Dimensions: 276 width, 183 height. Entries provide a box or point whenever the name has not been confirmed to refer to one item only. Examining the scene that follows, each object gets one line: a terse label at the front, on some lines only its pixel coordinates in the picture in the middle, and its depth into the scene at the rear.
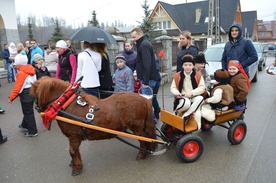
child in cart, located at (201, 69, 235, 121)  3.66
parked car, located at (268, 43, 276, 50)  23.30
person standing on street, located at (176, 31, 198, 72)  4.82
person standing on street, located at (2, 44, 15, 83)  11.15
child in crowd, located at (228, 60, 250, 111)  3.88
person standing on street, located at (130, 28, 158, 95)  4.12
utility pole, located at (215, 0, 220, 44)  17.42
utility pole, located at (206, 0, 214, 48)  17.30
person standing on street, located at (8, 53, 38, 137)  4.34
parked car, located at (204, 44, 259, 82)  8.03
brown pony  3.06
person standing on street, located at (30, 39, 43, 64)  7.50
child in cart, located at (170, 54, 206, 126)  3.54
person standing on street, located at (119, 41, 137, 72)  5.21
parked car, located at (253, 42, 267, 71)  12.17
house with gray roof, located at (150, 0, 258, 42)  32.12
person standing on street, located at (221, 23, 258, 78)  4.50
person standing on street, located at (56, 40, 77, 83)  4.90
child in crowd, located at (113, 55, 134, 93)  4.66
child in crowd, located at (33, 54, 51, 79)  5.16
